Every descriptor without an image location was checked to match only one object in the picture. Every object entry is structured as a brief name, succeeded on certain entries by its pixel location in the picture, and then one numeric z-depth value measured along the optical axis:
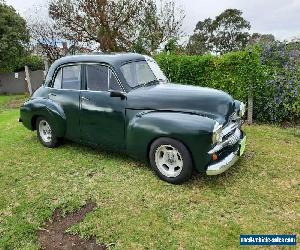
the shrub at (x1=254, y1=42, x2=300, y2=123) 5.86
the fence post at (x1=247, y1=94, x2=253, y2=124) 6.06
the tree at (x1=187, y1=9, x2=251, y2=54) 27.84
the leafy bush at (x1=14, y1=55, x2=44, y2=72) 18.68
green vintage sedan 3.60
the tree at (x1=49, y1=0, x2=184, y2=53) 14.00
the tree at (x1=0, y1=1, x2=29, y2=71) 17.03
